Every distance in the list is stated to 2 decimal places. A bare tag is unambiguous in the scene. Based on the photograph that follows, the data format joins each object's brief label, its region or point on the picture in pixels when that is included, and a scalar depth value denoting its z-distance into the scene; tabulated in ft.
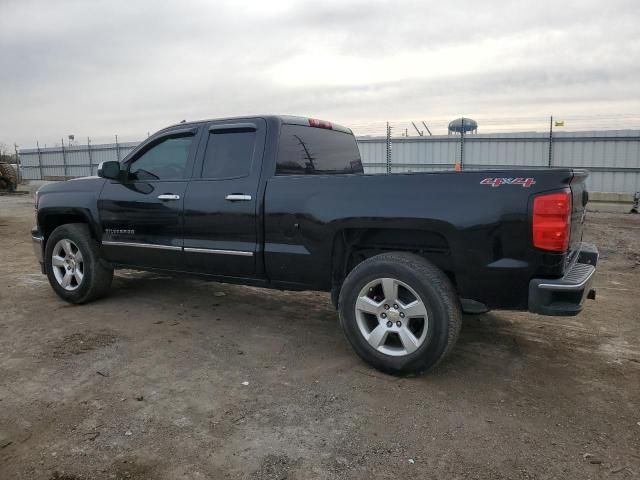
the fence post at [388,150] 58.47
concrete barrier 44.57
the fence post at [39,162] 101.51
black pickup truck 10.78
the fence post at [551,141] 49.81
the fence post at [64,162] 96.44
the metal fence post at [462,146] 55.26
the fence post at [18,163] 102.80
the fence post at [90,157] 90.33
